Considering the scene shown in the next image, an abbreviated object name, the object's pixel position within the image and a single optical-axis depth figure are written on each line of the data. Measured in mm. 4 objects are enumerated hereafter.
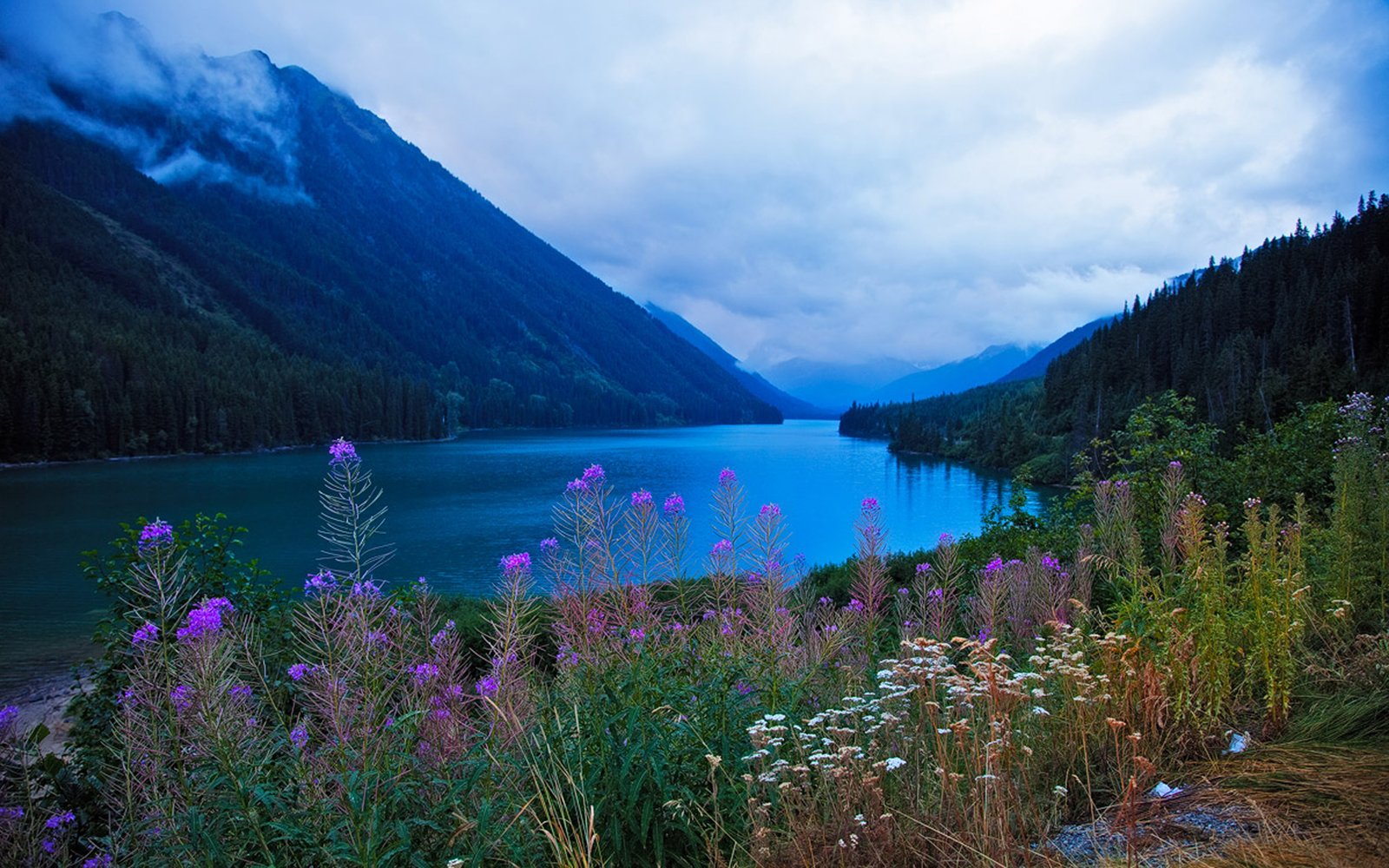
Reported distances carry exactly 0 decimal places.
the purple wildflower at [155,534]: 3684
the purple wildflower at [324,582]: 3030
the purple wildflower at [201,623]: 2672
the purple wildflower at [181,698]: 2695
